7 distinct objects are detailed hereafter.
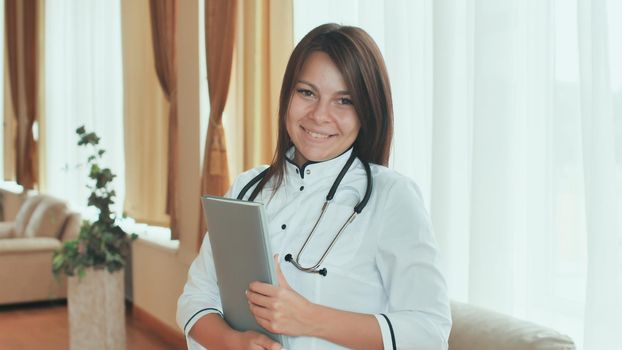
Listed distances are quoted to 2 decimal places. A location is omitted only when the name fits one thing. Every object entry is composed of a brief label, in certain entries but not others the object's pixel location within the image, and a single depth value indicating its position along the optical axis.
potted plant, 4.81
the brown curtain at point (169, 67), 5.18
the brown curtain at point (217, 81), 4.29
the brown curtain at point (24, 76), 8.43
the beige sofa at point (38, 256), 6.30
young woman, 1.46
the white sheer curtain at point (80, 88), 6.42
